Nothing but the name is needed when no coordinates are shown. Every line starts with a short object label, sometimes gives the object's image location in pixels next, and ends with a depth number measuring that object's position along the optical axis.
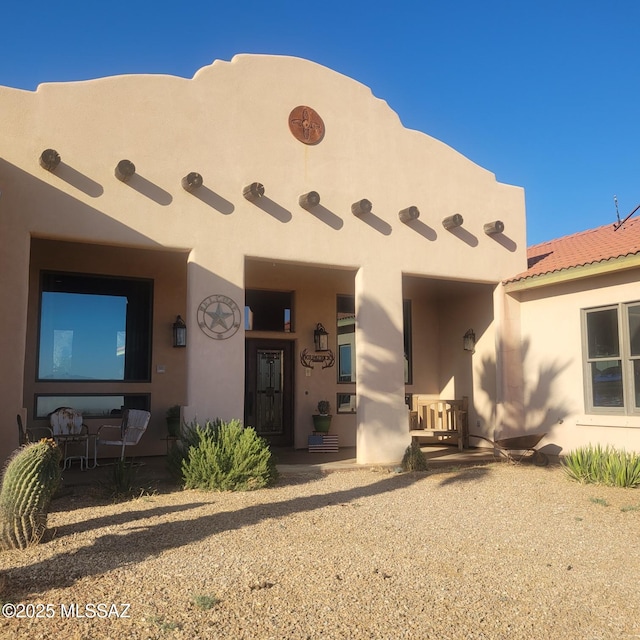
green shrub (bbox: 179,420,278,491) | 8.41
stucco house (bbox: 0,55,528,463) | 9.02
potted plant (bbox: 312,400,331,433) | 13.13
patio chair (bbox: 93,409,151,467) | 10.10
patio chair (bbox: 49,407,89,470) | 10.36
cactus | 5.51
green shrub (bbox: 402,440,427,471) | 10.37
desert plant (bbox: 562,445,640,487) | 8.81
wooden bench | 13.12
